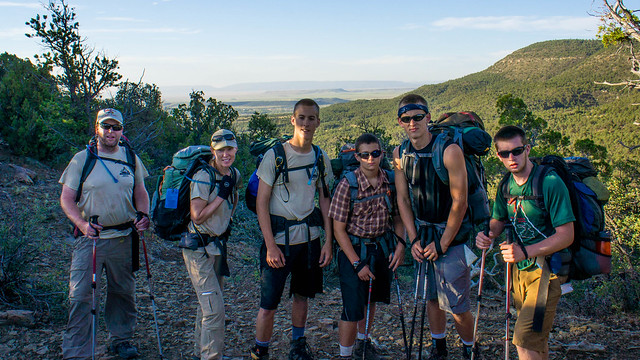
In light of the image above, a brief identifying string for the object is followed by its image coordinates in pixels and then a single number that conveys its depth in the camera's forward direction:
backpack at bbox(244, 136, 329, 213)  3.62
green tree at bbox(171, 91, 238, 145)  15.64
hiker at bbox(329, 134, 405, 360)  3.50
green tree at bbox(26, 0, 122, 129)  8.52
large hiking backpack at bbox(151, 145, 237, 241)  3.61
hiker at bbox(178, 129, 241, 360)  3.50
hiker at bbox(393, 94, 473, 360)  3.41
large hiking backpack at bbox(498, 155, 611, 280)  2.90
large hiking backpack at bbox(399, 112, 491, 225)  3.37
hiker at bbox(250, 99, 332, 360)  3.58
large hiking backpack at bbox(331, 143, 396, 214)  3.55
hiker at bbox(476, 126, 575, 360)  2.82
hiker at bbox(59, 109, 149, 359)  3.61
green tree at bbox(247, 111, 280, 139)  14.80
